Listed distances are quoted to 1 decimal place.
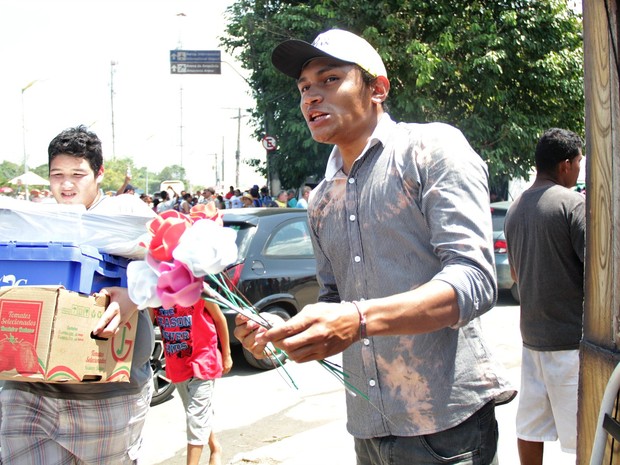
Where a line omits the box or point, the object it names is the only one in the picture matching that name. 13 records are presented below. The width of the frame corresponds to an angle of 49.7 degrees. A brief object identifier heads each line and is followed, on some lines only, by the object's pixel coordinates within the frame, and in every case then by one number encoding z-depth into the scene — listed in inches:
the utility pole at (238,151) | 1428.6
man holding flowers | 69.0
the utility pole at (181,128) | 2293.9
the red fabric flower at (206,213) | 72.7
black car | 283.6
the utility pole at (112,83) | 2137.1
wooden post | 63.5
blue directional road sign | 912.3
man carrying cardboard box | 107.3
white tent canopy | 1426.7
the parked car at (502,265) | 422.6
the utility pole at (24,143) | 1088.0
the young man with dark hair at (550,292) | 138.6
